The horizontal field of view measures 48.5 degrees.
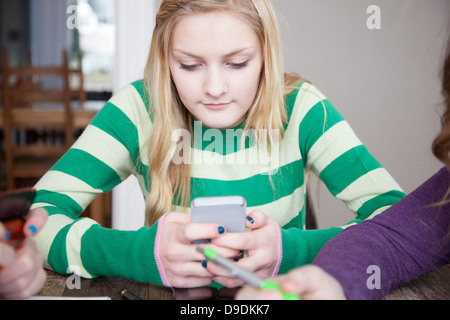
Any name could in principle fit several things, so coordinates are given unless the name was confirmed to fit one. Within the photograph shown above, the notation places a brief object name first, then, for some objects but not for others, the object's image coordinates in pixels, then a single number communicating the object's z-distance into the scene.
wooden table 0.74
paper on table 0.68
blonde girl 0.83
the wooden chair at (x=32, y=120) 3.28
